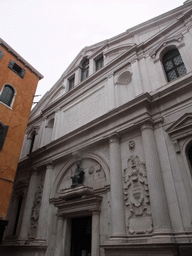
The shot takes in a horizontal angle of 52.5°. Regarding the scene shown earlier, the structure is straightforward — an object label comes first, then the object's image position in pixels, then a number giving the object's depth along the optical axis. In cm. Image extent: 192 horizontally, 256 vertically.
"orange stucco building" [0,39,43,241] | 1180
